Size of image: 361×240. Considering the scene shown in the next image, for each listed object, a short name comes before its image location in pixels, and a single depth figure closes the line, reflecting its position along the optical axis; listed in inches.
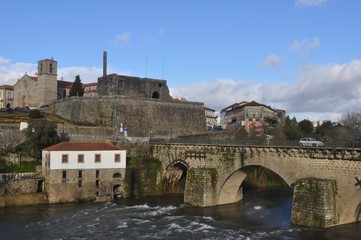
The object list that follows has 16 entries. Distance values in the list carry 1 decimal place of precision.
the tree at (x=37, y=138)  2191.2
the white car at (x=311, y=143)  1517.3
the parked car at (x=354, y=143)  1407.1
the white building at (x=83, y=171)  1984.5
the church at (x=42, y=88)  4520.2
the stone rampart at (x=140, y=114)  2952.8
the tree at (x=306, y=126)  4304.6
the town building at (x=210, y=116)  6875.5
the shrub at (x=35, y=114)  3044.3
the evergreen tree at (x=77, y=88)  4416.6
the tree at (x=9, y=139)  2246.6
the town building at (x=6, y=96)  5117.1
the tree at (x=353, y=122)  4226.4
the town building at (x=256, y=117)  4252.0
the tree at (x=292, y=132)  3518.7
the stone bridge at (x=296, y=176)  1387.8
